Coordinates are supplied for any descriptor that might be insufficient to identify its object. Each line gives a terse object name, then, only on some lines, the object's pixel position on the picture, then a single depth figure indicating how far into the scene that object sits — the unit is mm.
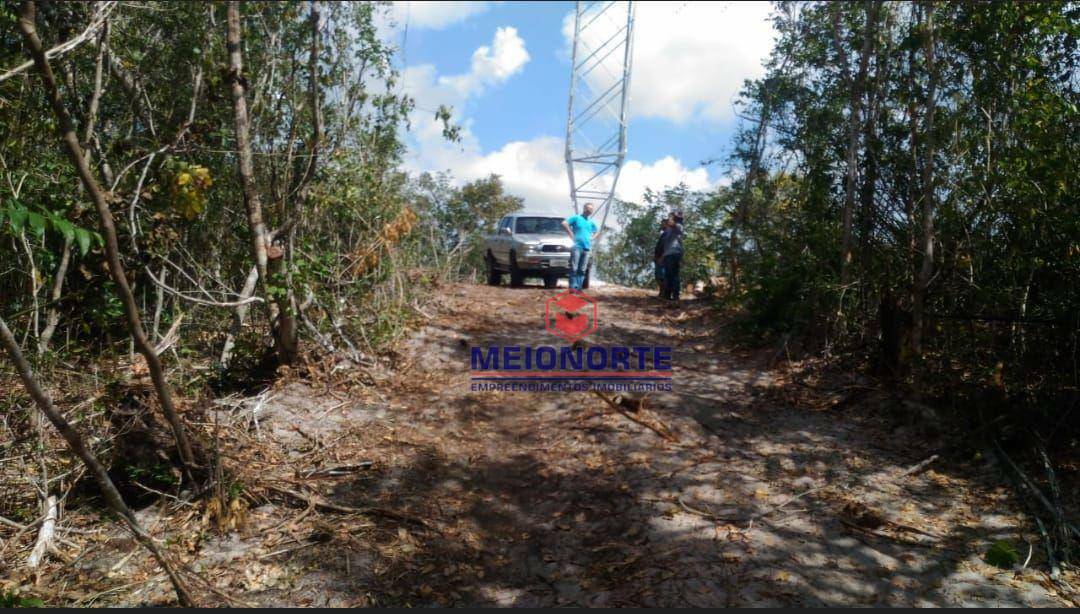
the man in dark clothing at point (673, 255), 13414
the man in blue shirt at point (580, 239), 13430
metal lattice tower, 19828
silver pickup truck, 15922
